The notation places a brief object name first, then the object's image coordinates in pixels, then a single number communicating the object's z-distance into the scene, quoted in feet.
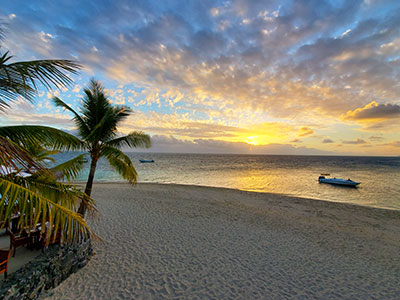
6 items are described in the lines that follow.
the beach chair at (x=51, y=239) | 16.83
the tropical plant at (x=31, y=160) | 8.01
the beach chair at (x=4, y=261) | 13.14
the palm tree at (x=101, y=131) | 21.49
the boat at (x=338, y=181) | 90.56
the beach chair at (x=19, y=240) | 16.42
